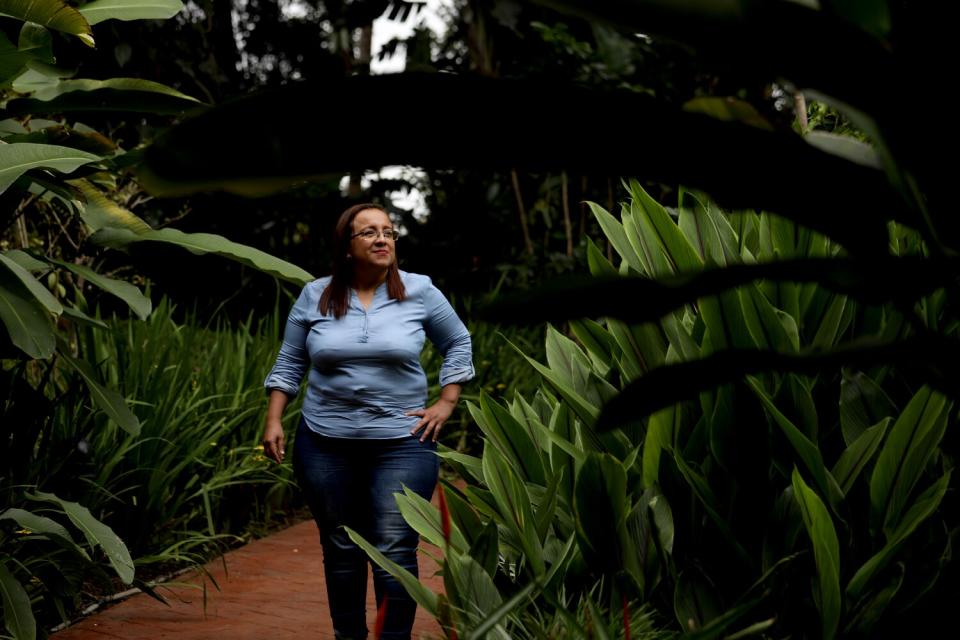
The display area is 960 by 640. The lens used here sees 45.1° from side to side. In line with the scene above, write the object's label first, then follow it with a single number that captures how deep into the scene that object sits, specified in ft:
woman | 15.57
